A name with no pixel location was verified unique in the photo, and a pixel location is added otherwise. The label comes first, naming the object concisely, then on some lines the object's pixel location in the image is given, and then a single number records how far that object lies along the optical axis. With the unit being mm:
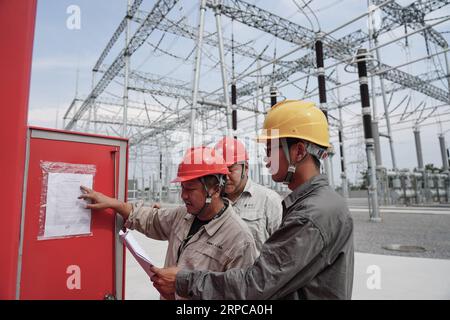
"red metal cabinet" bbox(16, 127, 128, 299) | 1475
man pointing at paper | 1499
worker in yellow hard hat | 1012
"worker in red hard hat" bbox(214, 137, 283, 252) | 2486
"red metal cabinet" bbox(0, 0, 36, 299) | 747
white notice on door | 1549
